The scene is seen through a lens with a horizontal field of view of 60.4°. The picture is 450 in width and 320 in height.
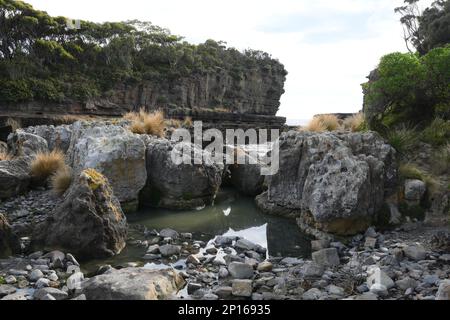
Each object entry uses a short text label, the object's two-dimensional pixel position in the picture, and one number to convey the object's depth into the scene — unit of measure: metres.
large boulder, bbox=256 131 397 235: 7.31
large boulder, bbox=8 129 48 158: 10.66
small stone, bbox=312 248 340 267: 5.70
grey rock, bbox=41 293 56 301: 4.26
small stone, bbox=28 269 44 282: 4.95
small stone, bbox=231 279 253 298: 4.62
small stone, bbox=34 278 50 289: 4.76
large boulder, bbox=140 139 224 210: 9.84
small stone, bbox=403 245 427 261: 5.65
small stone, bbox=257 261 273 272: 5.55
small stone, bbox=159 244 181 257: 6.22
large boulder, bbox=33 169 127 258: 6.07
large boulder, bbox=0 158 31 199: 9.12
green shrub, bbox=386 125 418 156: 9.11
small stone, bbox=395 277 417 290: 4.66
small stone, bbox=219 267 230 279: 5.28
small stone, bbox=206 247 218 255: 6.41
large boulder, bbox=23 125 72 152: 12.55
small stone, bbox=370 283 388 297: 4.54
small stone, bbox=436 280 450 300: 4.07
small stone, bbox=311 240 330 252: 6.66
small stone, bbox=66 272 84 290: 4.71
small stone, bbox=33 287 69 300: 4.38
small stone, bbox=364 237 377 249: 6.48
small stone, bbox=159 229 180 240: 7.17
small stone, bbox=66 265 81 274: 5.37
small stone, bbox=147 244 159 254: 6.32
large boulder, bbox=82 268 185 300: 4.16
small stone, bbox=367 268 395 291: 4.72
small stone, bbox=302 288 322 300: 4.47
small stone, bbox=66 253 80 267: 5.67
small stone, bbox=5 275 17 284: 4.84
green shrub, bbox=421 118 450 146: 9.41
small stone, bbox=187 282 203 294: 4.77
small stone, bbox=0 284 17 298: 4.48
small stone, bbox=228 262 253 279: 5.27
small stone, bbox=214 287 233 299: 4.61
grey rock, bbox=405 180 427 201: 7.90
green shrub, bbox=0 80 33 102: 26.78
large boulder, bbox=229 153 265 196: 11.73
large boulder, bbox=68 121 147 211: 9.06
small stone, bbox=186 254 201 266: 5.79
